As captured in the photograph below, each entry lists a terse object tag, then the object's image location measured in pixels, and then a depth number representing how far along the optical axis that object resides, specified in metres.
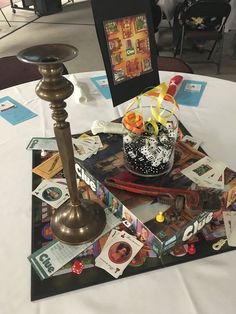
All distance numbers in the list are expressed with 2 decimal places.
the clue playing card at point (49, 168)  0.83
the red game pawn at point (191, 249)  0.64
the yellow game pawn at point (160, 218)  0.63
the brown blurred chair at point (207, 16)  2.36
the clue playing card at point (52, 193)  0.76
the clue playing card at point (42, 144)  0.92
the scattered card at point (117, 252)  0.62
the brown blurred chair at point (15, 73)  1.53
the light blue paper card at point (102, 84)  1.18
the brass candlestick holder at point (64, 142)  0.47
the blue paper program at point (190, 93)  1.12
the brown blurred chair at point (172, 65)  1.55
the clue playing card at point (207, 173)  0.72
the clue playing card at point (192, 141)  0.90
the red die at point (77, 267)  0.61
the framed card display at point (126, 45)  0.70
